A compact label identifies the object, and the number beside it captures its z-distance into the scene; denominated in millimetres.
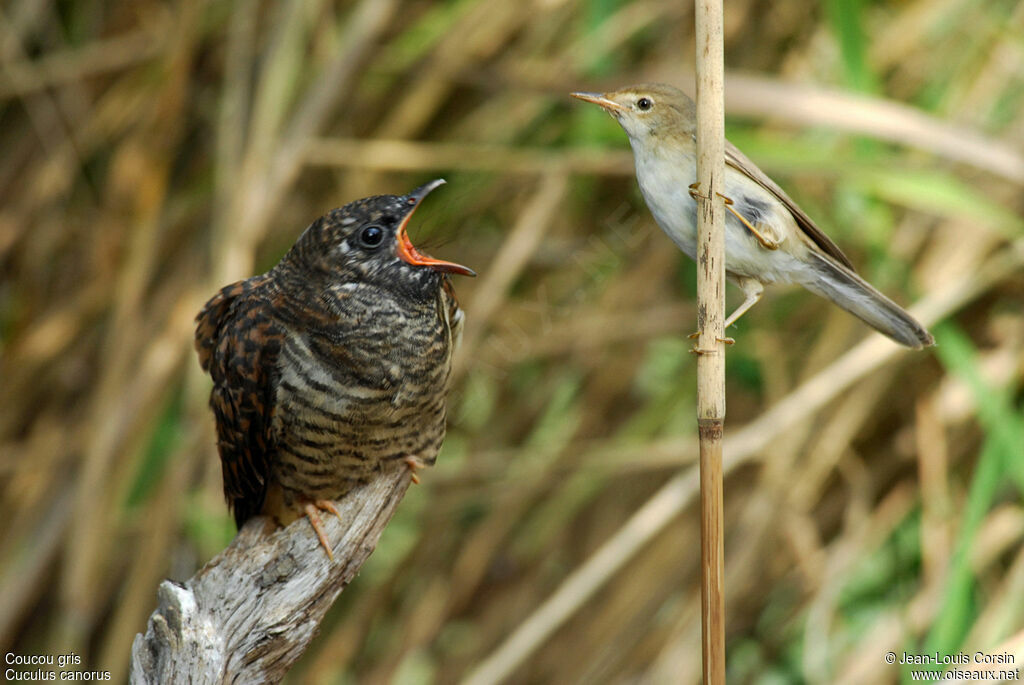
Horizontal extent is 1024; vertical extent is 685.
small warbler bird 4644
